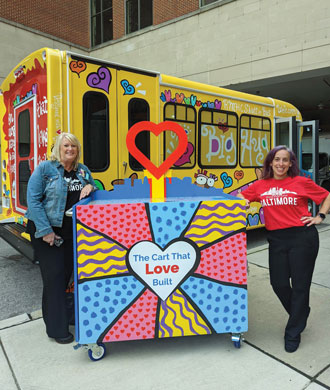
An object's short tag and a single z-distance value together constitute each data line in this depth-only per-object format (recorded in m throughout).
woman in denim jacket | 2.76
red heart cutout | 2.73
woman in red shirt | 2.71
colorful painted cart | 2.53
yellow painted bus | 3.91
